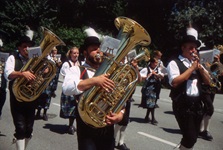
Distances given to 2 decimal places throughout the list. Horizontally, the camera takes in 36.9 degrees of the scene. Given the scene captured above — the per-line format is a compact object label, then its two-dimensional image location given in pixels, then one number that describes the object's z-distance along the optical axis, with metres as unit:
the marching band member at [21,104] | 4.62
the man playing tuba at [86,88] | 3.21
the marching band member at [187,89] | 4.23
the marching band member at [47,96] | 8.16
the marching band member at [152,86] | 8.02
